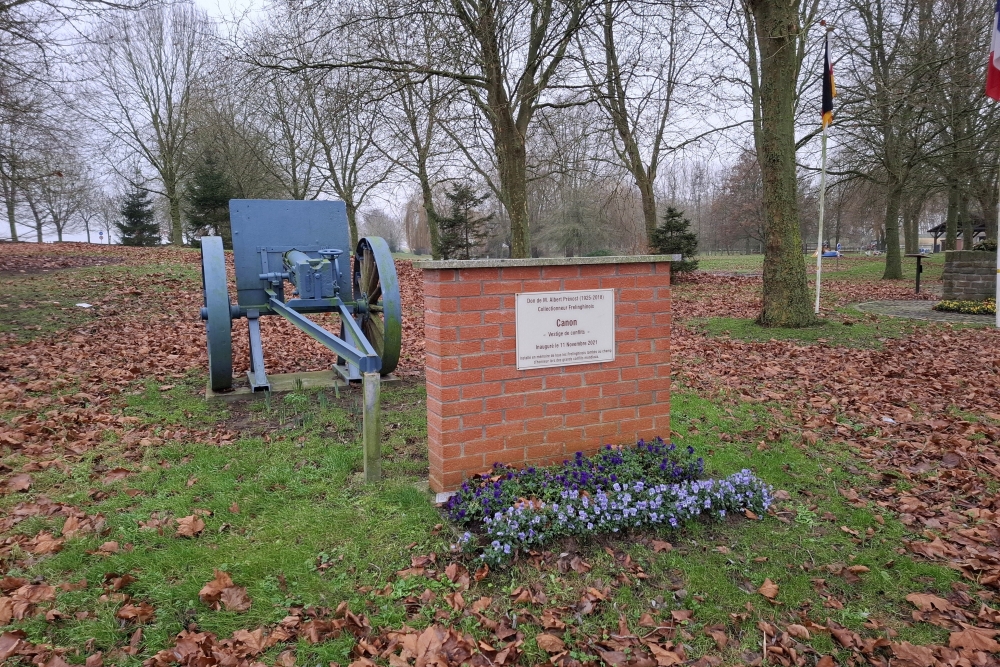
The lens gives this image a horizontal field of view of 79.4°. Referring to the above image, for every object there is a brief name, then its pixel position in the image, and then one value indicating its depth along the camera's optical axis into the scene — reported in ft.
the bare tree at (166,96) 84.53
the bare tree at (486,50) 31.04
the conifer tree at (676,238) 67.41
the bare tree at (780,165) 29.16
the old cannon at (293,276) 18.63
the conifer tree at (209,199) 81.87
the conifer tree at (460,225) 73.56
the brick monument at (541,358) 11.18
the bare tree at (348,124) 33.06
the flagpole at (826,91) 32.01
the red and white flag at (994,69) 22.30
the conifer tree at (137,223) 98.78
